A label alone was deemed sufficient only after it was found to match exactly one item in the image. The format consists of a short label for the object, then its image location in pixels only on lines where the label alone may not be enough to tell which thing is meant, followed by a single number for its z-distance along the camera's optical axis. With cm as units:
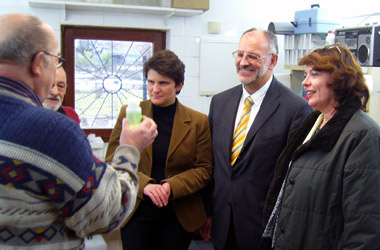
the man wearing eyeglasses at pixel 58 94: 213
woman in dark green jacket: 138
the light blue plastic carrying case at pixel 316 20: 346
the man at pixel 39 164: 94
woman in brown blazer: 194
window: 365
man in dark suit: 186
